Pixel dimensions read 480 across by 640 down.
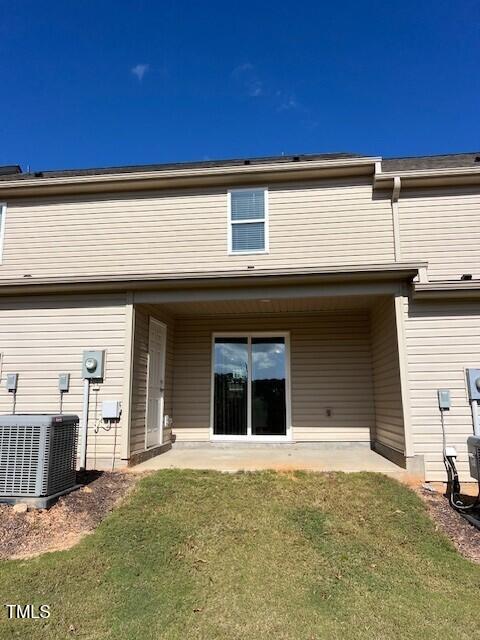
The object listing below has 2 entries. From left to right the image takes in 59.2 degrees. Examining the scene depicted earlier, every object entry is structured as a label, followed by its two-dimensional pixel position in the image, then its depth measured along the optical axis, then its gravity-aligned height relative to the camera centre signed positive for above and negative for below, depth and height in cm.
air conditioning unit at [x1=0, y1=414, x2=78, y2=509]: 463 -77
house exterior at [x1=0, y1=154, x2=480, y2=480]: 688 +162
